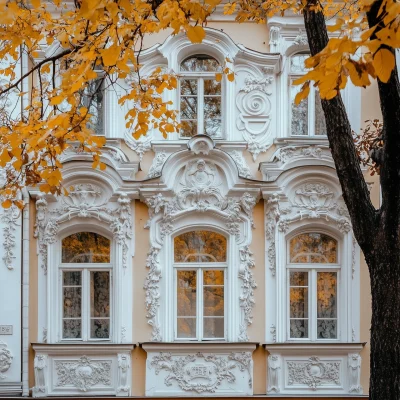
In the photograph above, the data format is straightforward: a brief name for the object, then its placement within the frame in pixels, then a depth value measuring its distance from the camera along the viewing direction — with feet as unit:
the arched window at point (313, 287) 41.37
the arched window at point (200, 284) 41.32
